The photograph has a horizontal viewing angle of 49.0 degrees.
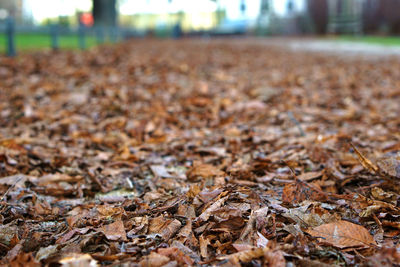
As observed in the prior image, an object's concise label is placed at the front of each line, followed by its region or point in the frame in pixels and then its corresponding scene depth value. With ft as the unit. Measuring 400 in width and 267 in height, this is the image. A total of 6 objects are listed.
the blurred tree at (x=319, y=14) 87.97
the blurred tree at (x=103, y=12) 58.44
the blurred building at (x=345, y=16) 70.85
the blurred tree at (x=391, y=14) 64.23
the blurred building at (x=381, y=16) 64.78
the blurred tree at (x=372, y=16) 69.92
